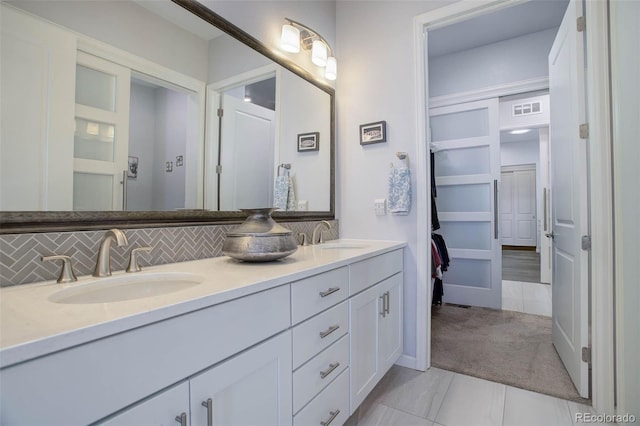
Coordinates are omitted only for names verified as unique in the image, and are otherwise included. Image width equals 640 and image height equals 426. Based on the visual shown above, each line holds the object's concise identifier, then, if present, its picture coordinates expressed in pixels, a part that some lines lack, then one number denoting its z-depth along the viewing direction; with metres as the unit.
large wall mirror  0.89
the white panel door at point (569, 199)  1.65
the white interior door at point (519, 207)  7.34
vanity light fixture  1.88
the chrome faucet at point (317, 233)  2.00
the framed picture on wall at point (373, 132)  2.13
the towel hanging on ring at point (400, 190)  2.00
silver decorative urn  1.19
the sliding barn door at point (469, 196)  3.24
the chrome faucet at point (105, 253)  0.99
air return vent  4.32
